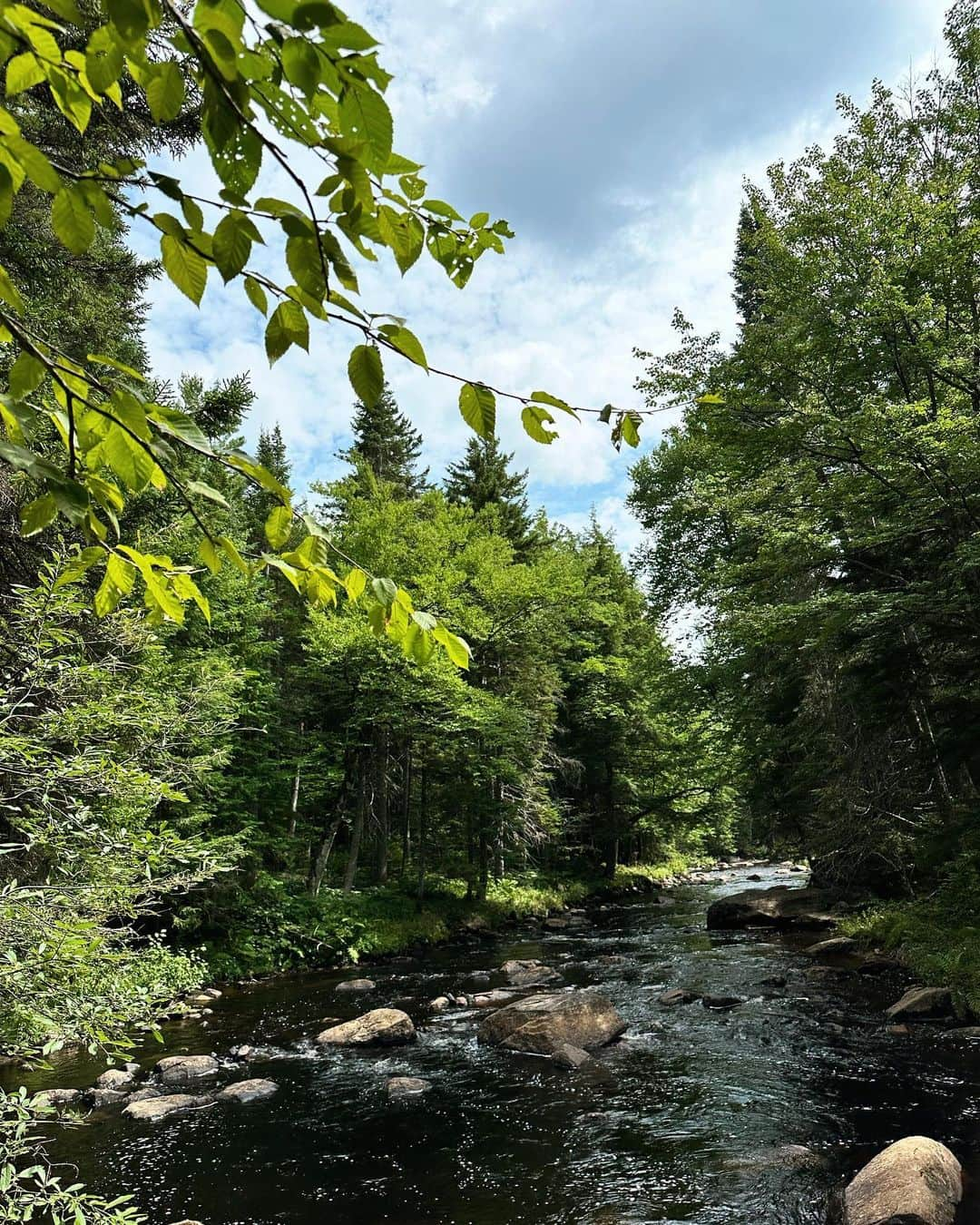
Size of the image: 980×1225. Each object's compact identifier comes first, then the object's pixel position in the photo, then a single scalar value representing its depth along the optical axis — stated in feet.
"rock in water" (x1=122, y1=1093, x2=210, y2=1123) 25.71
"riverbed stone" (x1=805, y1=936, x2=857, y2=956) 47.14
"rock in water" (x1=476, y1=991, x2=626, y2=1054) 31.71
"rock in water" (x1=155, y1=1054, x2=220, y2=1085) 30.01
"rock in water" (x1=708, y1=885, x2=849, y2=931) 58.34
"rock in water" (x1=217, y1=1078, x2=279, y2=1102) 27.81
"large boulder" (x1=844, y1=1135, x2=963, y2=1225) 15.74
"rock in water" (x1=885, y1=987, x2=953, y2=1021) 31.65
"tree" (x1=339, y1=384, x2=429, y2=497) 119.14
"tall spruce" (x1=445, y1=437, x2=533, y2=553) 109.19
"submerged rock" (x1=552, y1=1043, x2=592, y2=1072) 29.76
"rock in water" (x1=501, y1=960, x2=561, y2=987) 45.75
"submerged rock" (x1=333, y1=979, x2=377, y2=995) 45.52
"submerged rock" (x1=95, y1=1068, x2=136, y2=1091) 28.58
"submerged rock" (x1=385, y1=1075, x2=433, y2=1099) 27.78
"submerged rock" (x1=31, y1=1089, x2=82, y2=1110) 26.30
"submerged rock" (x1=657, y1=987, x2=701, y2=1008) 37.83
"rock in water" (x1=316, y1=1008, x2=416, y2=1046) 34.27
